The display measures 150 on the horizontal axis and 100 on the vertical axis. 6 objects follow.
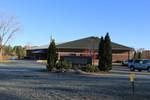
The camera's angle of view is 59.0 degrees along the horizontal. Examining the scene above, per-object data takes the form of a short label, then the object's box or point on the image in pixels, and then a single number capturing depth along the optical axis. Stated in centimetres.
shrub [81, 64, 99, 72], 1377
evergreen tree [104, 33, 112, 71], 1460
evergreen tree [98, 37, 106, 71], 1460
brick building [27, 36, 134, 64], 2920
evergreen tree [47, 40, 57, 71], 1462
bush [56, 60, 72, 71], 1387
